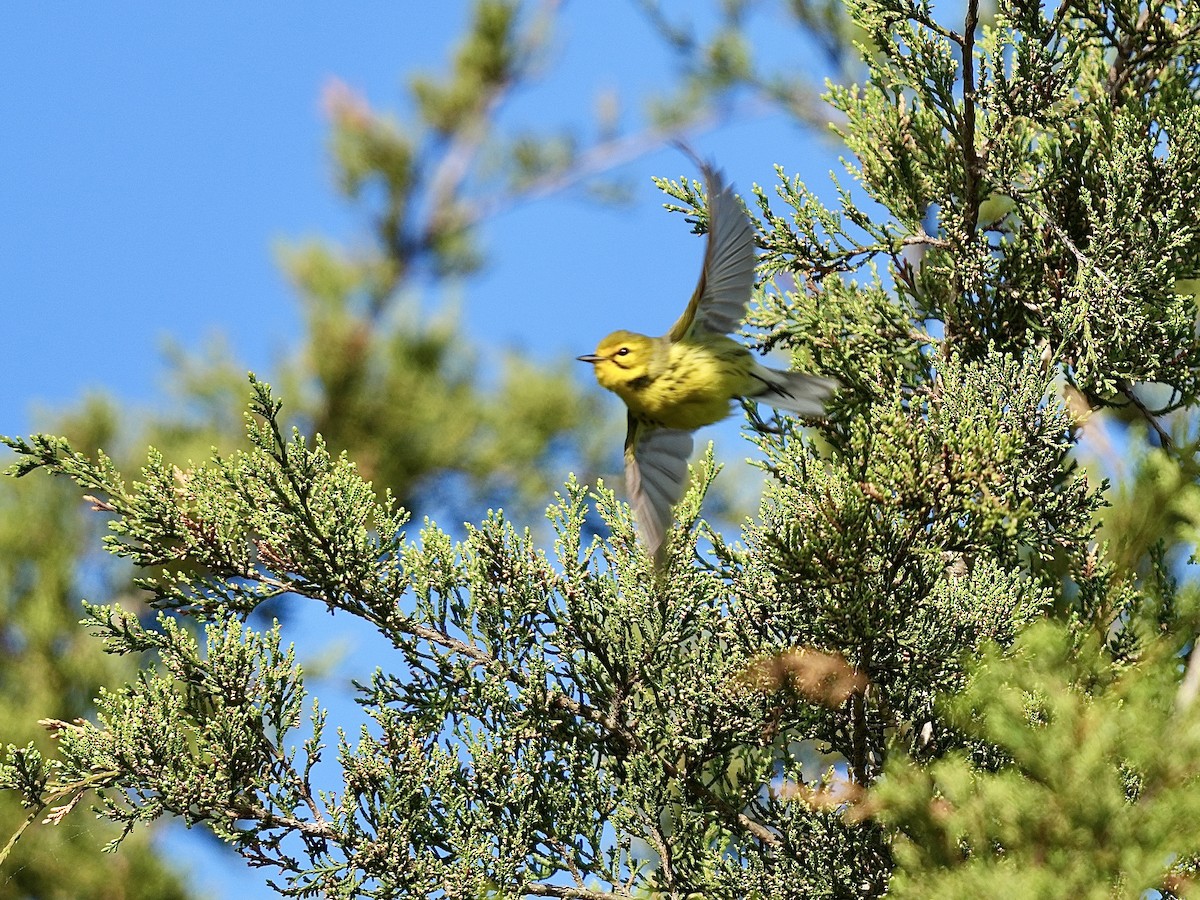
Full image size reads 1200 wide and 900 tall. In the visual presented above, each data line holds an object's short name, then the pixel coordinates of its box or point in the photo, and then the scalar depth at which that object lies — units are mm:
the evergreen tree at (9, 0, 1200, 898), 4477
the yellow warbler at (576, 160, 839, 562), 5867
